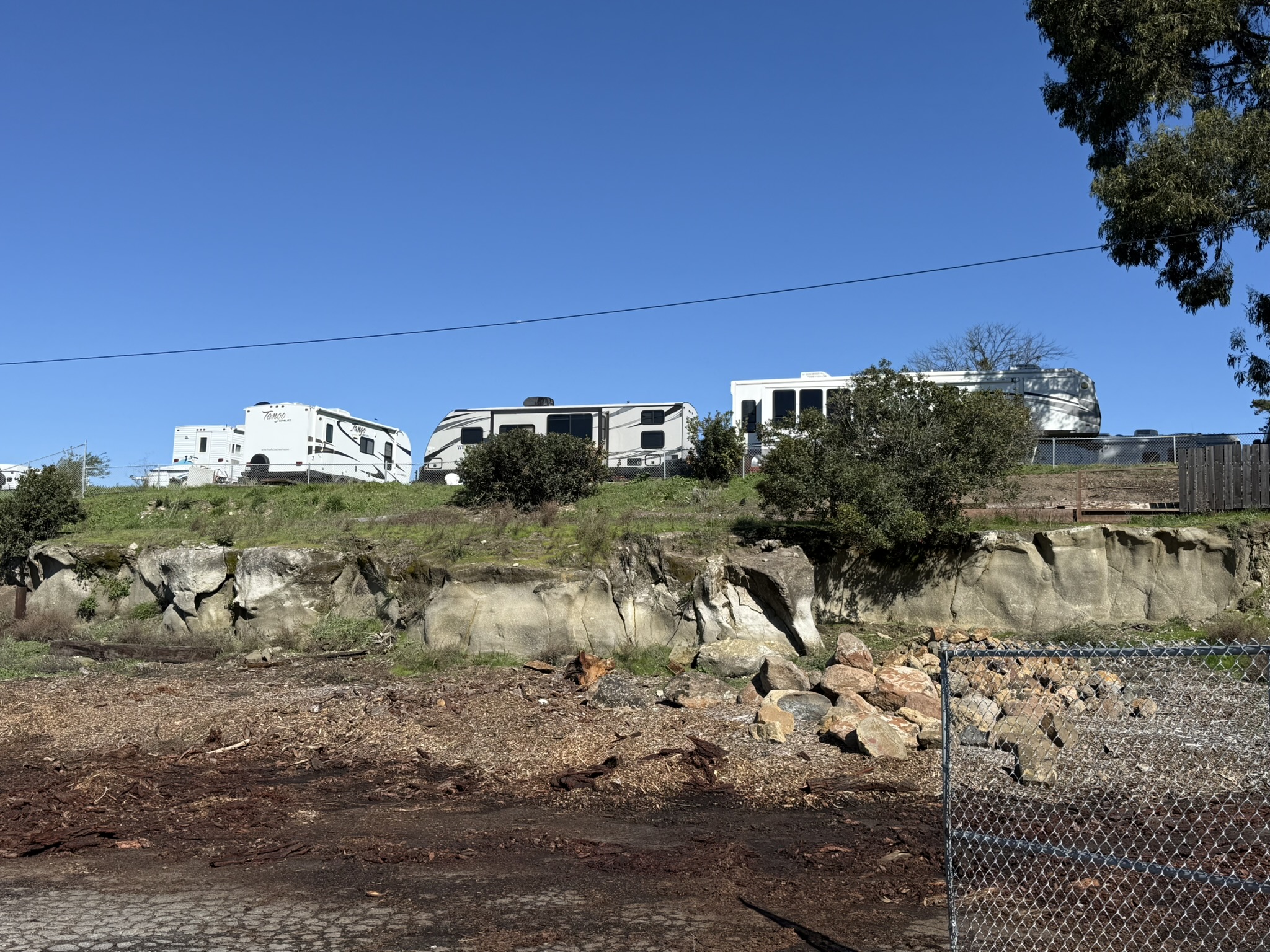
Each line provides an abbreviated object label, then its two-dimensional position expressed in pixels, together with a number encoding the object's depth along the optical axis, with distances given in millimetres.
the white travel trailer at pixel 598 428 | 29938
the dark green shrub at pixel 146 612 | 21266
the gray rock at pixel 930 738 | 11383
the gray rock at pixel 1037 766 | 9555
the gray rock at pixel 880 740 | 11281
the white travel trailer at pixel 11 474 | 37969
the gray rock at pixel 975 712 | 11188
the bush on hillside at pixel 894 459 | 18703
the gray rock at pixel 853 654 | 15008
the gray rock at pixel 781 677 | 14414
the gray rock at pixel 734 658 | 16484
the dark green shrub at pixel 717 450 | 26953
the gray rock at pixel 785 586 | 18531
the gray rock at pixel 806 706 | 13062
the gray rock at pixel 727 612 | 18500
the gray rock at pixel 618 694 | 14258
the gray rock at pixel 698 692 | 13922
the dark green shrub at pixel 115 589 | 21609
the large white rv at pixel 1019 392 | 27859
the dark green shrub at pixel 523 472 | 25094
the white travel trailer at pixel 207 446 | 35438
